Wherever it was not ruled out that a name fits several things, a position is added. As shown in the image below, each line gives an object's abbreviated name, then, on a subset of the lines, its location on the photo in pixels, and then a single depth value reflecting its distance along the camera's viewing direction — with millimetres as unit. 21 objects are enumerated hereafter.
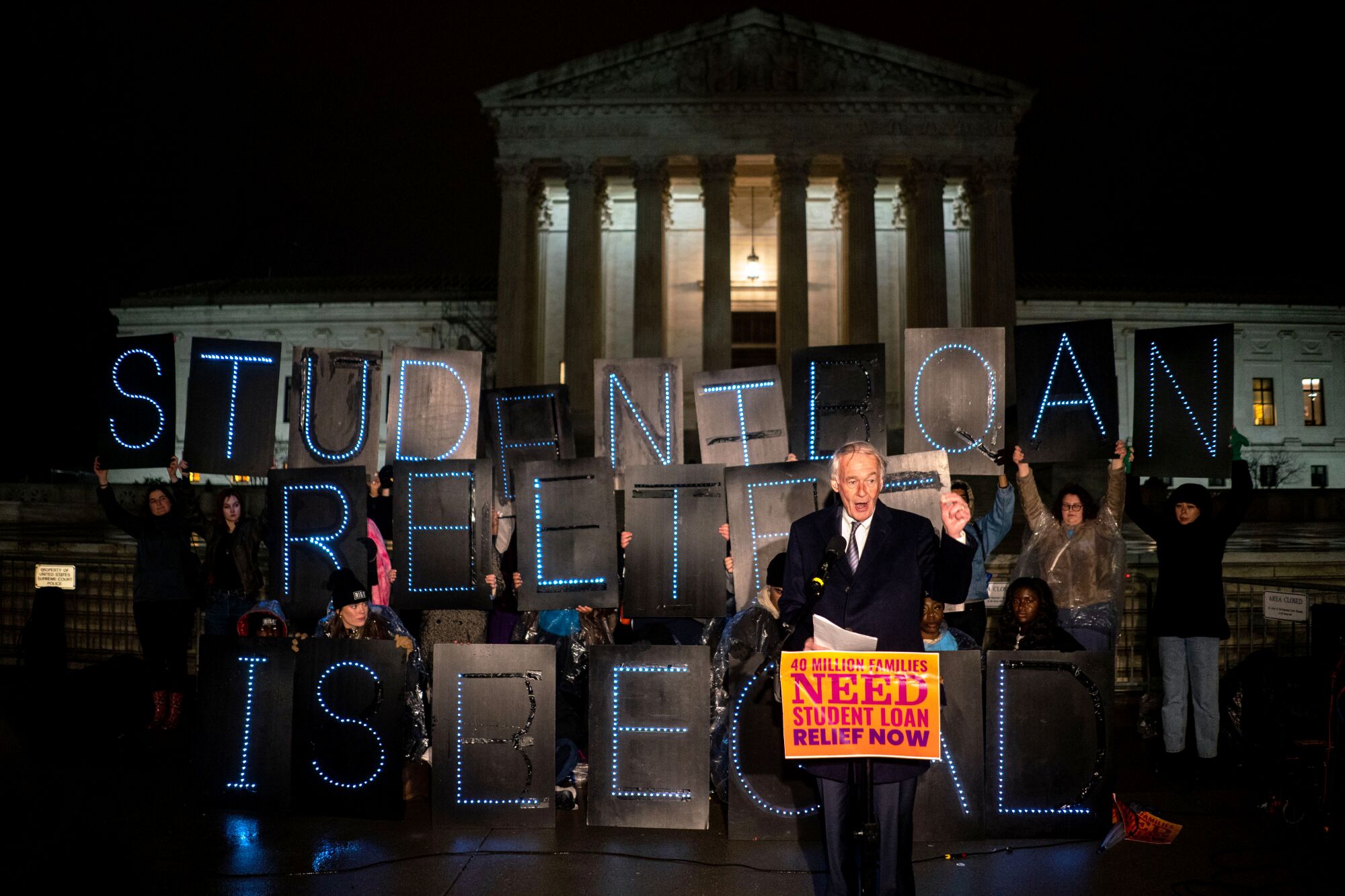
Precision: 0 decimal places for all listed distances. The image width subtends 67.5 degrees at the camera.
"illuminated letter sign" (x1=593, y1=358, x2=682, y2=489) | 8469
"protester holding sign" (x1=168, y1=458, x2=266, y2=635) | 8859
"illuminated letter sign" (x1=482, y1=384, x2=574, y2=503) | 8625
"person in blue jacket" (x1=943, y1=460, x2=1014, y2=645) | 7469
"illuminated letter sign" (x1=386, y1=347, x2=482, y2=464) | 8320
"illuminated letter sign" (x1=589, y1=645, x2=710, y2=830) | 6453
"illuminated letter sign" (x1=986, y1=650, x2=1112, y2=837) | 6219
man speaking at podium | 4676
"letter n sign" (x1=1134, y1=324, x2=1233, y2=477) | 7902
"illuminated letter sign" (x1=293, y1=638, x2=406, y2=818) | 6652
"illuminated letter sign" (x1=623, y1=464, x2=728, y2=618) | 7176
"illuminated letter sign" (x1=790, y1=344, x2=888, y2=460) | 8234
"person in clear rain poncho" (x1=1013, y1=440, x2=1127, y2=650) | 7777
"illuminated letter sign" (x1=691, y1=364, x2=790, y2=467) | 8180
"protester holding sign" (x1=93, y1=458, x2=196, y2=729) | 9109
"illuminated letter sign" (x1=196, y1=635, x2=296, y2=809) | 6797
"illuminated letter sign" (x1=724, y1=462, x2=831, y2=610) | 7055
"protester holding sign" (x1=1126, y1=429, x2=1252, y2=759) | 7719
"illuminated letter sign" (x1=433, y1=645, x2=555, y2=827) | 6527
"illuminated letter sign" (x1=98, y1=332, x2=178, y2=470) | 8531
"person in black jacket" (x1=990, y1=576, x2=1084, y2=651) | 6988
